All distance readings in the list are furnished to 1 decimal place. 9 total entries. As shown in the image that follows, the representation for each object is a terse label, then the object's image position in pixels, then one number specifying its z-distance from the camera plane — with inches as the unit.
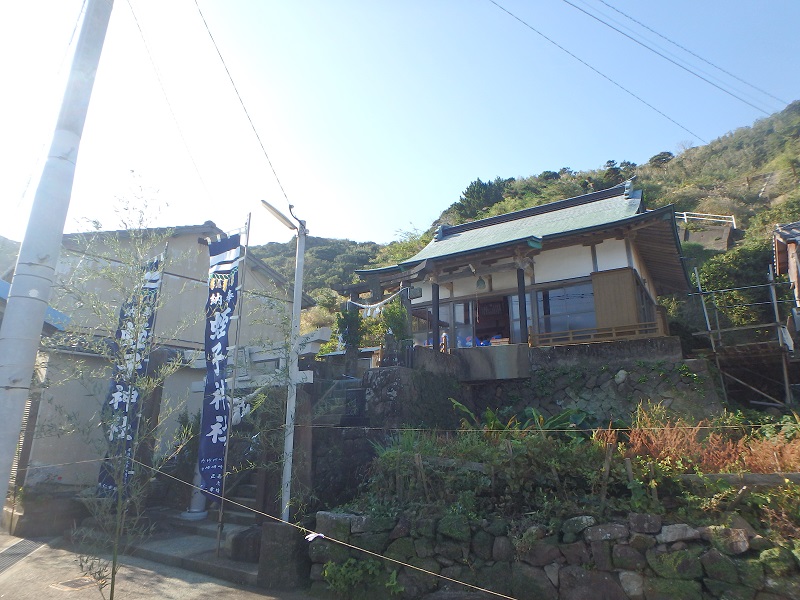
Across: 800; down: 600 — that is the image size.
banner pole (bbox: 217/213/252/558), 373.4
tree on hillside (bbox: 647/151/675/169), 2097.9
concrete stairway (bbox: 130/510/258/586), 336.6
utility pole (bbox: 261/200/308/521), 348.2
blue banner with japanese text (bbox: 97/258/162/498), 254.4
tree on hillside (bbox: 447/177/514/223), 1760.6
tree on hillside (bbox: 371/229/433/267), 1447.2
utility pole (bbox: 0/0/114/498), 161.0
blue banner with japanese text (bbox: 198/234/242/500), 377.1
